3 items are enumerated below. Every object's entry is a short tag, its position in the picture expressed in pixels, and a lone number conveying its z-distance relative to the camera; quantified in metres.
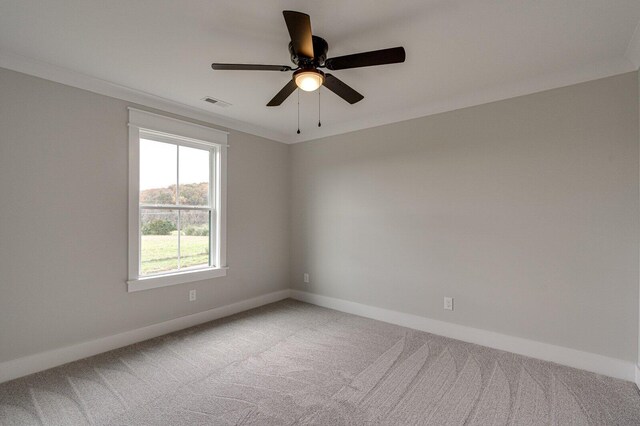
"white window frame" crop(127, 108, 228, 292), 2.93
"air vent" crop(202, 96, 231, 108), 3.12
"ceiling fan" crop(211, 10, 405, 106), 1.62
